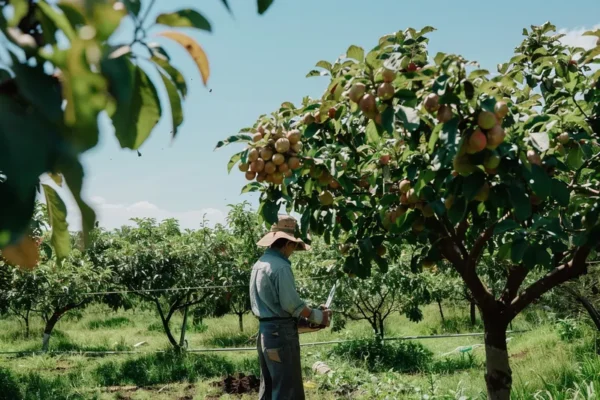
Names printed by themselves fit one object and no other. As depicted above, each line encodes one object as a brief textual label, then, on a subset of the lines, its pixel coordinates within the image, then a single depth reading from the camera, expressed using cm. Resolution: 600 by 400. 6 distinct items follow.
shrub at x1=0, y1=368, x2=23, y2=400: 589
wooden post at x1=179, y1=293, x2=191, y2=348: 840
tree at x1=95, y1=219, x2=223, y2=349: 885
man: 349
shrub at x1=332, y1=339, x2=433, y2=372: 759
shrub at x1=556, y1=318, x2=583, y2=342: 727
